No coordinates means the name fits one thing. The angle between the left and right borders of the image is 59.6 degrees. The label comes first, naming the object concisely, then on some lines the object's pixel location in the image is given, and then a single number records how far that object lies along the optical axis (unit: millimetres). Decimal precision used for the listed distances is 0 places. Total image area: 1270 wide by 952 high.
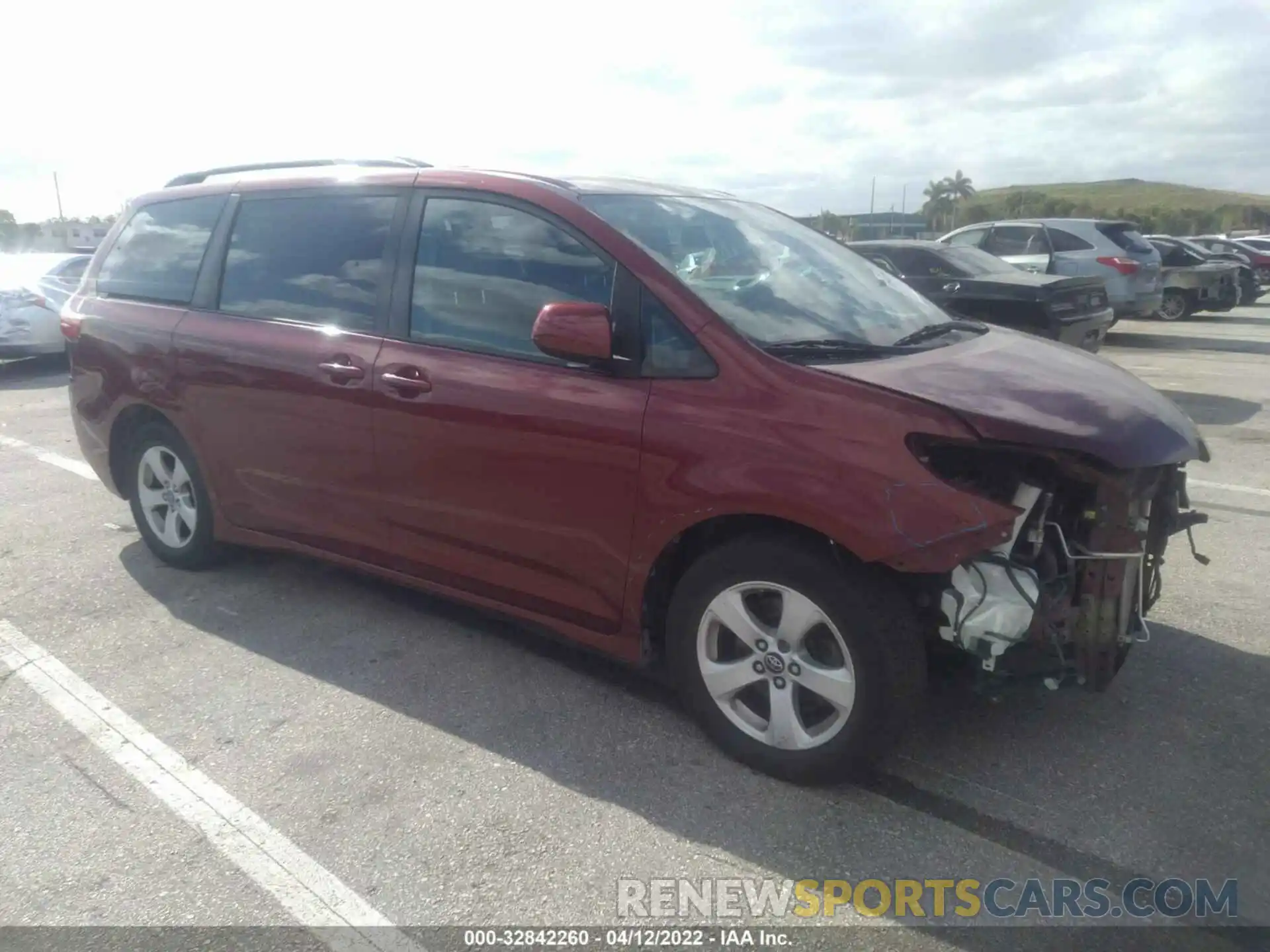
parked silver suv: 14734
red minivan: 3135
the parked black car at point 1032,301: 9508
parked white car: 12992
